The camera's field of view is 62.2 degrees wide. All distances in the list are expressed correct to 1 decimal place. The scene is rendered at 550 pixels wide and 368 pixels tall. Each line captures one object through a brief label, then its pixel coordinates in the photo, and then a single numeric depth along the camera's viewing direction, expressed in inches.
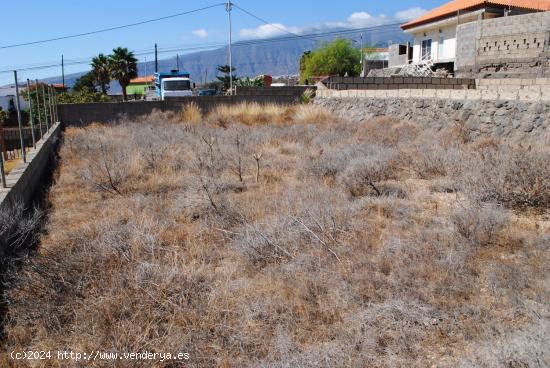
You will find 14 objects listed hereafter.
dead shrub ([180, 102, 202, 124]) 710.5
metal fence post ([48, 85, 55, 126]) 587.2
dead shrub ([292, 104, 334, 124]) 670.5
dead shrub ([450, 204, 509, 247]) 180.9
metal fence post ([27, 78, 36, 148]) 366.8
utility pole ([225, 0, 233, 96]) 1595.8
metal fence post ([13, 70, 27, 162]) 289.9
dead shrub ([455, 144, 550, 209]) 220.7
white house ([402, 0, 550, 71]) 1254.3
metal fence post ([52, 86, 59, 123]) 653.9
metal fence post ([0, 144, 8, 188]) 219.0
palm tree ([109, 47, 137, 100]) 1567.4
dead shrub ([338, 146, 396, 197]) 266.8
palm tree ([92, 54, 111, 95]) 1571.1
